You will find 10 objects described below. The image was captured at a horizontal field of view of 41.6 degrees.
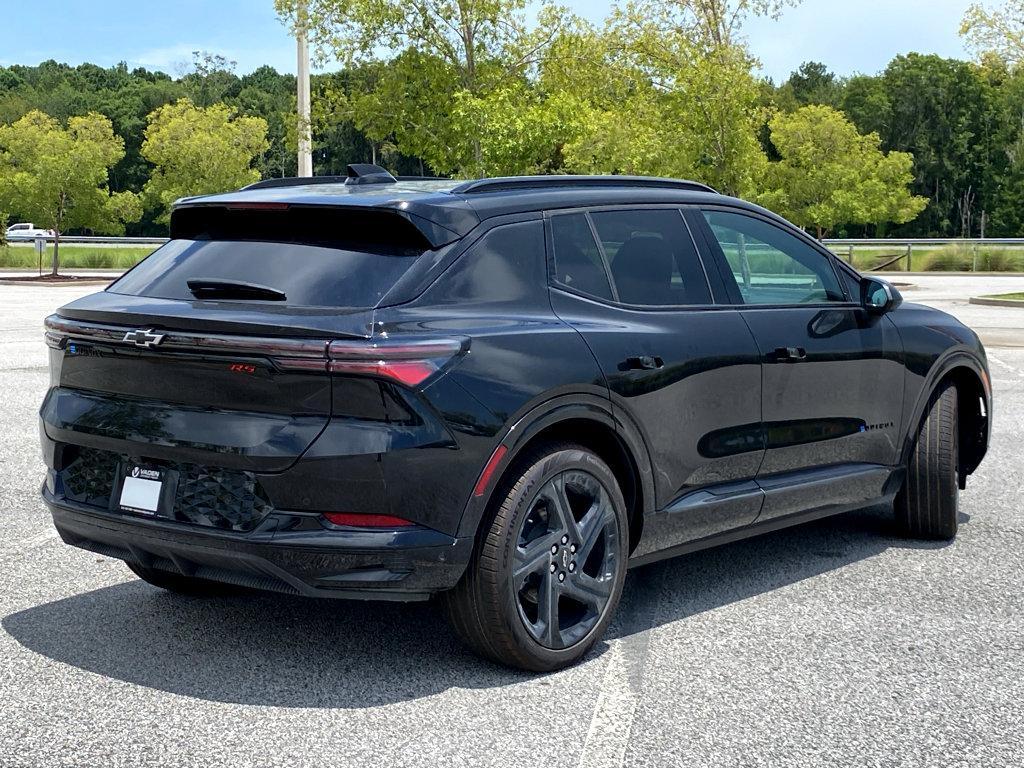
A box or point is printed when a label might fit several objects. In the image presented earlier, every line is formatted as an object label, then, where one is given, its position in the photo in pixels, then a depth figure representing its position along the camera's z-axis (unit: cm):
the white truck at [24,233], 7088
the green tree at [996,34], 3422
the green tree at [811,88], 11470
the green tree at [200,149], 6406
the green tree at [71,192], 4759
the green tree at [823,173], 5600
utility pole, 2394
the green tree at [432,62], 2928
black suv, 416
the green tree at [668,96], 3159
